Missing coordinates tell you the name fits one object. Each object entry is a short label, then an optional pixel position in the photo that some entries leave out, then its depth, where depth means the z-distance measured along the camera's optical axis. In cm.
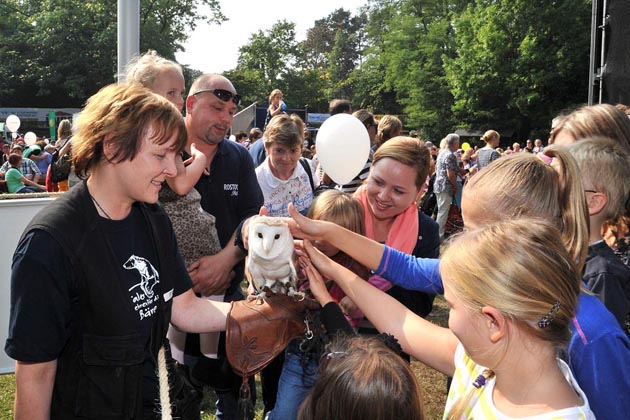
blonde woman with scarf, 253
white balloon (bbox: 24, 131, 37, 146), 1584
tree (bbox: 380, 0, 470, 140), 4641
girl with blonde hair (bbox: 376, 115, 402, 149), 523
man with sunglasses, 288
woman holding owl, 149
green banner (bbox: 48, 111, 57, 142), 3075
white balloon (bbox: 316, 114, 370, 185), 318
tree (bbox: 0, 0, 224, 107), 3903
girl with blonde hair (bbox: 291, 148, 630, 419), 132
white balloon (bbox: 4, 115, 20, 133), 1830
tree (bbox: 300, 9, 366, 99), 8038
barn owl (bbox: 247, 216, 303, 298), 192
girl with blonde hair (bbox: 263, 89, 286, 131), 714
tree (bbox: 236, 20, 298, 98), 5769
